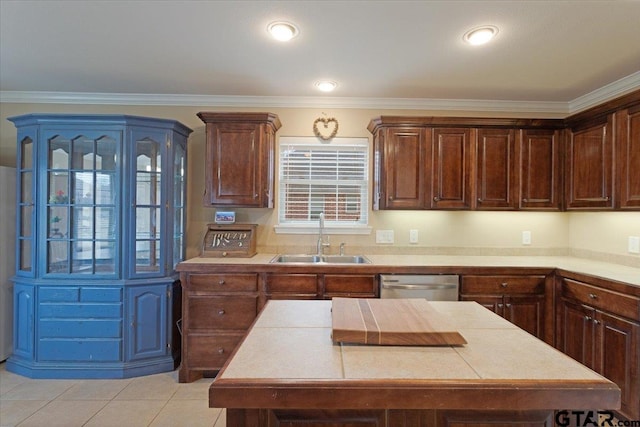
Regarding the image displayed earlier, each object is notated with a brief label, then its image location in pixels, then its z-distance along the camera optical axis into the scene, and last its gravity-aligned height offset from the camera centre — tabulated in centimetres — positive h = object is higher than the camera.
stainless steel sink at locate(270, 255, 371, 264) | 324 -42
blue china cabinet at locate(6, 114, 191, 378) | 276 -30
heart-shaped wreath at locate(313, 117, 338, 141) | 337 +90
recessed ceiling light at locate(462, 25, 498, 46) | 208 +117
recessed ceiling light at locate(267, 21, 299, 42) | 205 +116
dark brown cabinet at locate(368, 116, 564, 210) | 303 +49
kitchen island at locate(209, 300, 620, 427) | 85 -43
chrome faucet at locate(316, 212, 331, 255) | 325 -27
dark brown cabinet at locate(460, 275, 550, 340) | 272 -64
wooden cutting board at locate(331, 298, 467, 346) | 106 -37
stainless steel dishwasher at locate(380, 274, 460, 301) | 269 -57
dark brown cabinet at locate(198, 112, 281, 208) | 302 +49
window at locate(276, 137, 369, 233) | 342 +33
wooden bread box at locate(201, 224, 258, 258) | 301 -25
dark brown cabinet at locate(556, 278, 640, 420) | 209 -81
